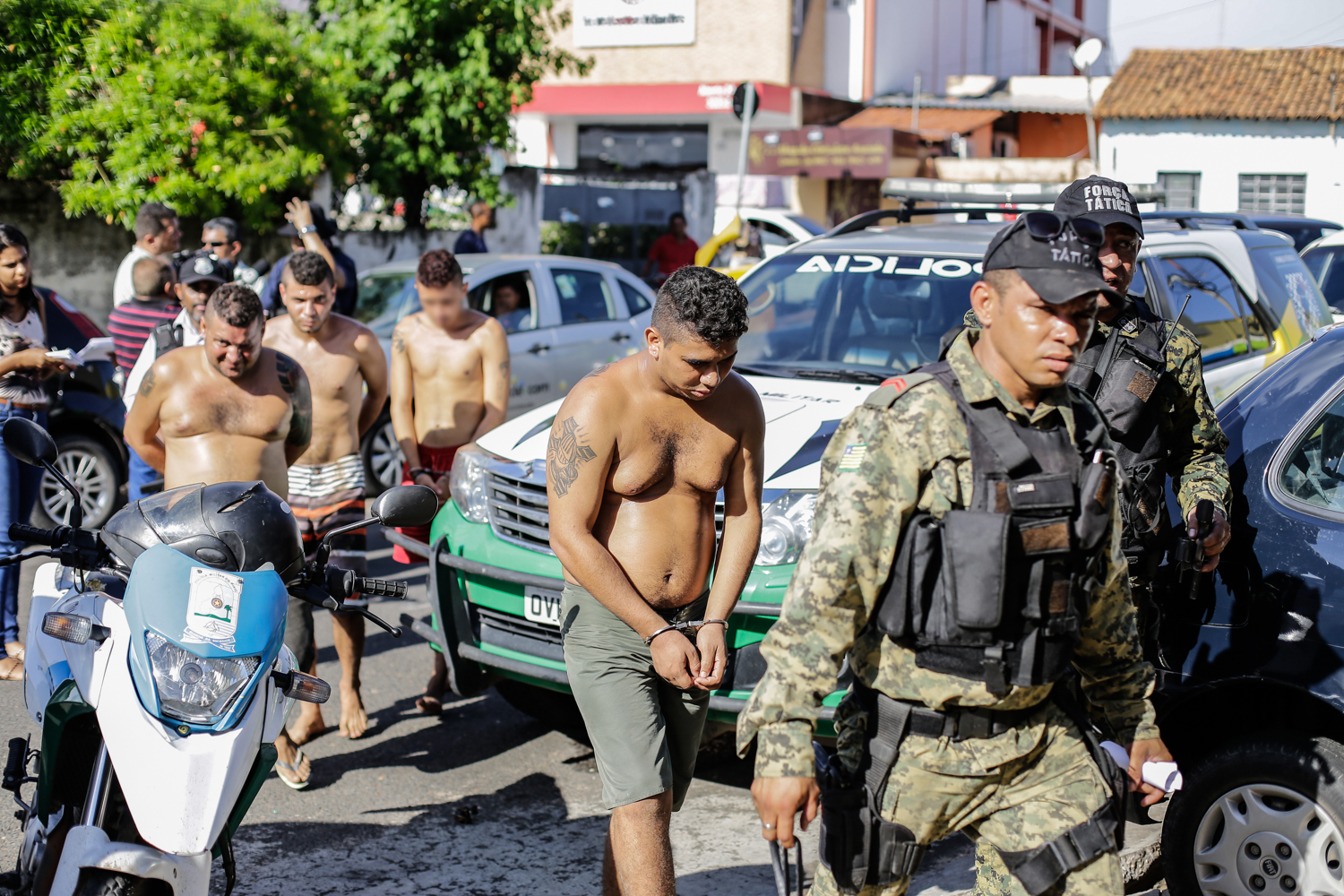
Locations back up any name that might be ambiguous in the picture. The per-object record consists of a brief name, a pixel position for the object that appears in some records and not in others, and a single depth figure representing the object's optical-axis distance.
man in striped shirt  7.10
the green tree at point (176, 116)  10.49
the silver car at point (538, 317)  9.51
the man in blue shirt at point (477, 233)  12.35
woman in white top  5.69
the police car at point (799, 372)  4.48
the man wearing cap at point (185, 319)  5.93
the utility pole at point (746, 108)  11.51
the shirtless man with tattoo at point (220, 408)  4.57
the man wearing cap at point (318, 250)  7.88
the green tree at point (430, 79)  13.49
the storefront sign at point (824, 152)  26.92
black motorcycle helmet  3.15
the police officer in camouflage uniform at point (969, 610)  2.46
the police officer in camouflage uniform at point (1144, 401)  3.65
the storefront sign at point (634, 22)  29.20
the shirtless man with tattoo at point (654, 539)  3.22
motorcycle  2.73
